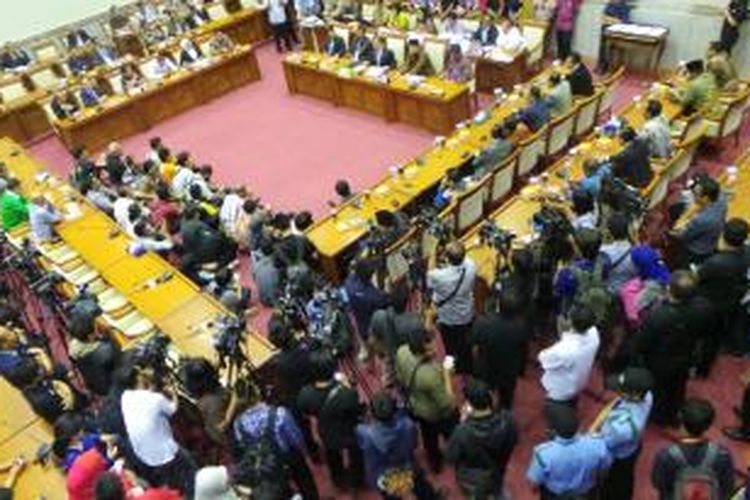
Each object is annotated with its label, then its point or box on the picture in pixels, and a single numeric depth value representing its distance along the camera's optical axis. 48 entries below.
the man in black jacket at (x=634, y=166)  8.73
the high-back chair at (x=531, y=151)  10.26
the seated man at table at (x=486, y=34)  14.14
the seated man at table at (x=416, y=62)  14.10
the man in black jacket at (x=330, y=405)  5.70
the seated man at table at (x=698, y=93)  10.34
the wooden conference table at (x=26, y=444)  6.47
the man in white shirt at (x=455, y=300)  6.82
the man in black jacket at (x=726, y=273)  6.35
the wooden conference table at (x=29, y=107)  15.48
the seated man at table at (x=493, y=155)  10.00
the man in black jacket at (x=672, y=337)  5.82
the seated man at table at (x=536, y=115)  10.73
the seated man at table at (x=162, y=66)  15.75
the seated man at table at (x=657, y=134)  9.46
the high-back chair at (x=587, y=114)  11.22
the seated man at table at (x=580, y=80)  11.38
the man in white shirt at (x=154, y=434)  5.89
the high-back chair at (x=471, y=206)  9.36
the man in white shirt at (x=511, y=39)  13.86
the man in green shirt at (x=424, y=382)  5.78
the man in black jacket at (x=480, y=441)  5.10
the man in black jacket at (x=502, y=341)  6.12
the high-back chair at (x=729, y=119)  10.23
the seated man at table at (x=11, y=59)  16.84
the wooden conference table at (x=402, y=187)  9.58
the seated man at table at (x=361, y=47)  14.77
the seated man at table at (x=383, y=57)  14.38
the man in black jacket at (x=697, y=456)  4.68
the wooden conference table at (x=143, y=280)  7.95
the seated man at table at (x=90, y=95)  14.84
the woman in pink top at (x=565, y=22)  13.95
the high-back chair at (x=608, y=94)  11.59
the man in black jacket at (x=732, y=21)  11.94
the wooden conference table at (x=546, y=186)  8.38
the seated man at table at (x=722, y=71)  10.41
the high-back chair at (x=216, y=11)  18.25
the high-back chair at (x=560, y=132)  10.67
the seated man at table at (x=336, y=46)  15.54
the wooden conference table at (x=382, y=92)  12.95
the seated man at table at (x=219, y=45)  16.36
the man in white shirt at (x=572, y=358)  5.85
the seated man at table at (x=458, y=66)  13.41
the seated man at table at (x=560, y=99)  11.07
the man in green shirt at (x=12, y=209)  11.02
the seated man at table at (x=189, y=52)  16.06
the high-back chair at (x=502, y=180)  9.86
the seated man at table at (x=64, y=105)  14.48
